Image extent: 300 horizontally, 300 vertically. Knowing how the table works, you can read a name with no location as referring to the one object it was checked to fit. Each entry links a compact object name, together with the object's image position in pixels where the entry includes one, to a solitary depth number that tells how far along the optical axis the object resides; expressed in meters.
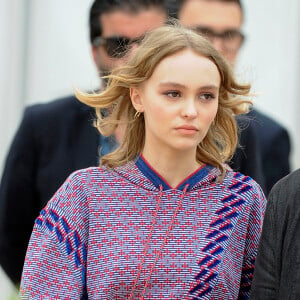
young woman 8.03
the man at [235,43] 10.60
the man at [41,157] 9.86
